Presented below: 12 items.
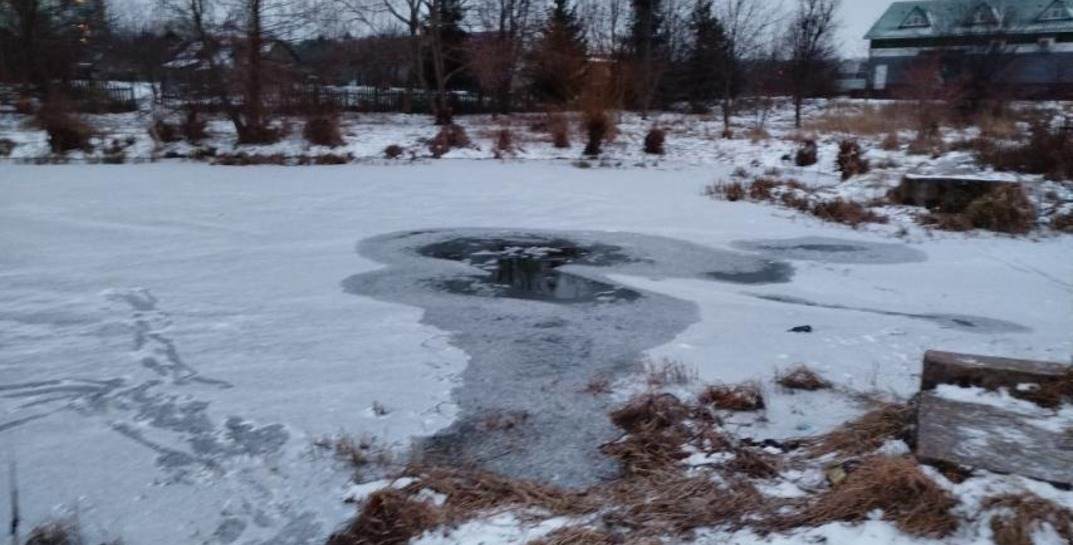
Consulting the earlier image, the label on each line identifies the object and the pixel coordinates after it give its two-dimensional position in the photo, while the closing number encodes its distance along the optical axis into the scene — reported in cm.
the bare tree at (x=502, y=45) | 3027
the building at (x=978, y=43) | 2778
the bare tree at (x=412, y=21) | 3141
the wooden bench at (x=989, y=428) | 311
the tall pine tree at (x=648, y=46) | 3112
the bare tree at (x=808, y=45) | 2720
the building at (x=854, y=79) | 4234
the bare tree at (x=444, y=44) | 3006
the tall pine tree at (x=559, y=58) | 2675
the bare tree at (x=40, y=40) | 3023
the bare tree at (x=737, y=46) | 3188
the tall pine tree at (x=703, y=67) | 3459
